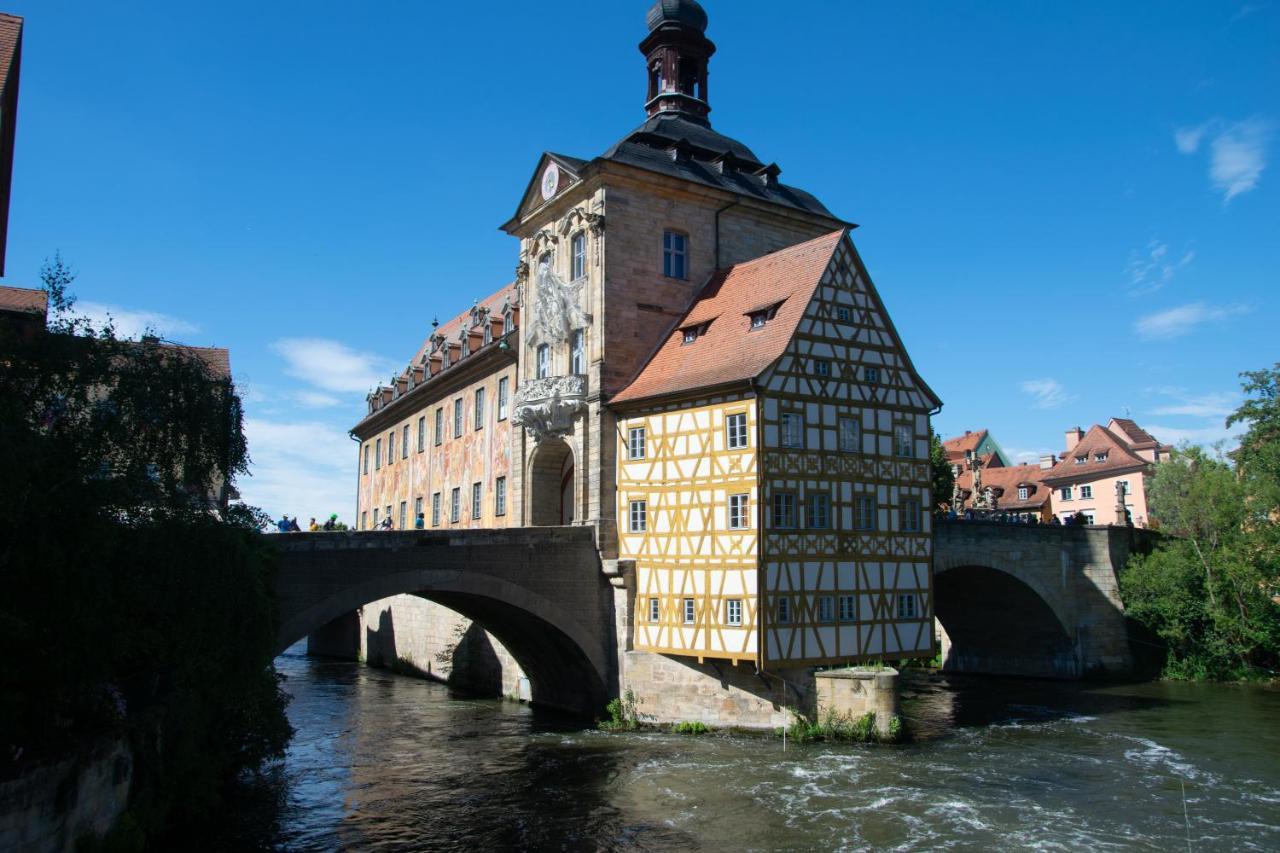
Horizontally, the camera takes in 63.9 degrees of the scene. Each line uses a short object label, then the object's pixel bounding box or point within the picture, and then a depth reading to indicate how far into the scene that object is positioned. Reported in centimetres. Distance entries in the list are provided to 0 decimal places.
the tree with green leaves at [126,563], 1059
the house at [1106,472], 5516
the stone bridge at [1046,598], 3312
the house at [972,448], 7556
